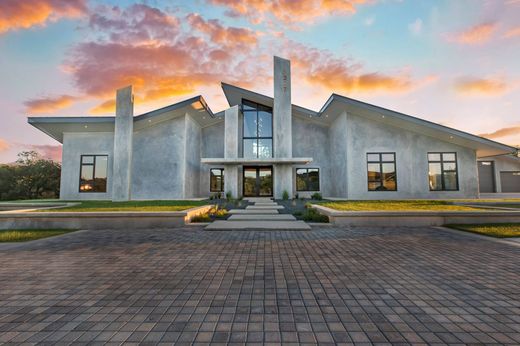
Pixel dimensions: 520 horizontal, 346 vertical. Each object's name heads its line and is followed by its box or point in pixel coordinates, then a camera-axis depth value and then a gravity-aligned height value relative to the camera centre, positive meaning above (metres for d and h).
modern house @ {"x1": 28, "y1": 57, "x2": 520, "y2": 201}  16.92 +2.96
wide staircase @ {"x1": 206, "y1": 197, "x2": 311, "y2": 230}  7.42 -1.29
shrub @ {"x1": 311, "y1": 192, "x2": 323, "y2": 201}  17.92 -0.74
